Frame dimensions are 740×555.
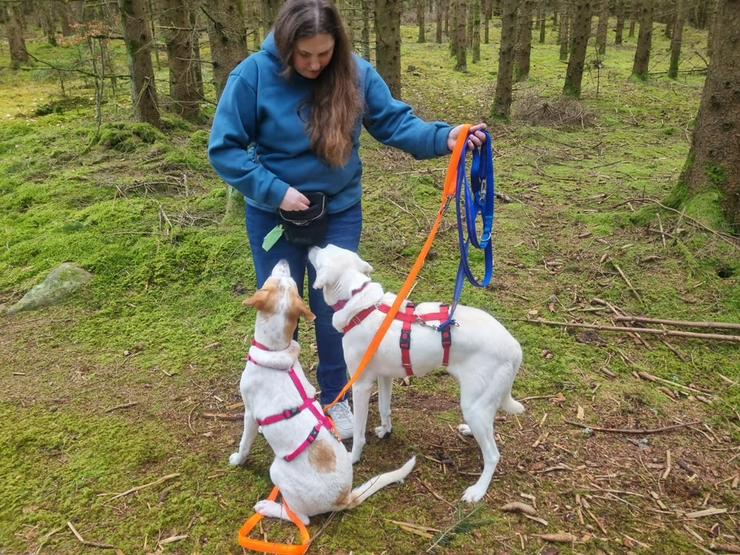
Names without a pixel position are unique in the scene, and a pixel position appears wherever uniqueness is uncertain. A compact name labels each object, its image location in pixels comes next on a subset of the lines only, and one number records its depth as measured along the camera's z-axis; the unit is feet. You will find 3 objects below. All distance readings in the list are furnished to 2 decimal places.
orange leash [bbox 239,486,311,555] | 8.93
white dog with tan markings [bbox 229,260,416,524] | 9.14
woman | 9.14
